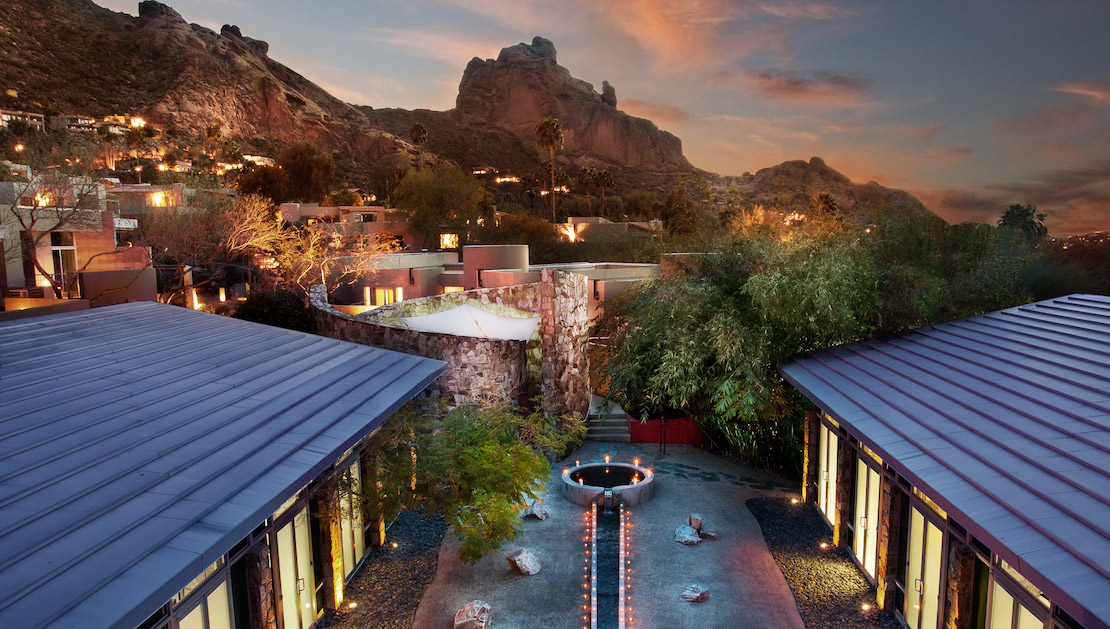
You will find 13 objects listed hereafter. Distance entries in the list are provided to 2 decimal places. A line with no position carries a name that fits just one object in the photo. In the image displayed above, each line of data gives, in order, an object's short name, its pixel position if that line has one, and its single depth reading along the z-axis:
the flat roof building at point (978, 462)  5.21
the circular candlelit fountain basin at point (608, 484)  13.88
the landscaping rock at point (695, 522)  12.39
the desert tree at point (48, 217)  19.86
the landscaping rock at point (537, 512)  13.21
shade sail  16.97
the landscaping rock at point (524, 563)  10.80
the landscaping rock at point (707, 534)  12.22
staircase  18.53
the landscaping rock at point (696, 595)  9.95
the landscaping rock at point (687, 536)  11.99
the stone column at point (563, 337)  16.55
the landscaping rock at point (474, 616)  8.98
